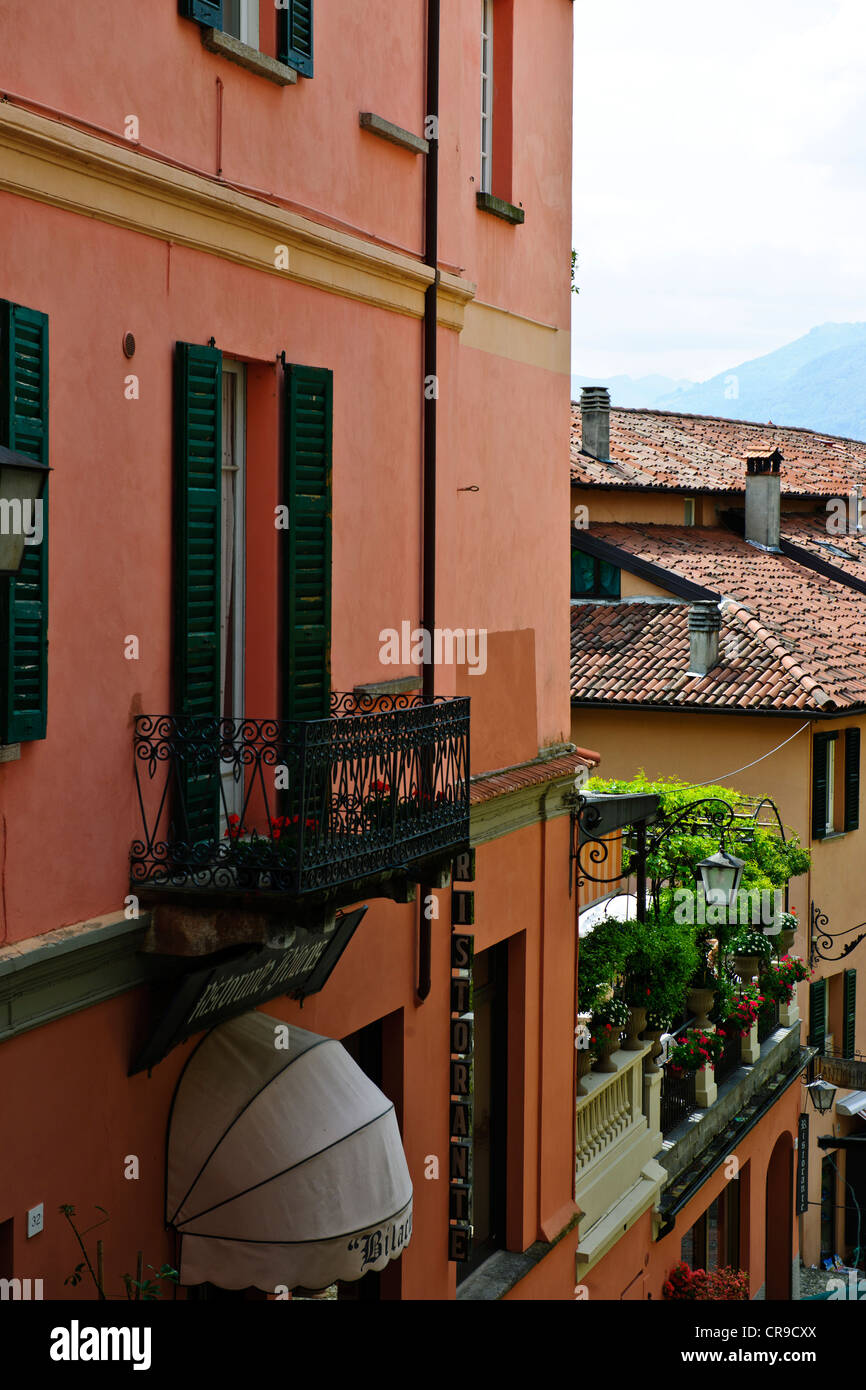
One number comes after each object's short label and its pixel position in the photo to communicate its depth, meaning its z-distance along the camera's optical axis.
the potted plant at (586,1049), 13.88
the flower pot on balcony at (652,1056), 15.48
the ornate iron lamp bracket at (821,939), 25.68
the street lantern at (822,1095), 23.61
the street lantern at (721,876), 15.66
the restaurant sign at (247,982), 7.42
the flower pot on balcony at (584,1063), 14.12
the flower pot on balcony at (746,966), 18.64
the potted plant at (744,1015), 18.02
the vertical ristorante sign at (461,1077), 10.88
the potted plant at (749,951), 18.38
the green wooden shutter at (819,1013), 26.23
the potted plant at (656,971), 14.69
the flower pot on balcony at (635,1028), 15.02
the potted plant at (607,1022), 14.38
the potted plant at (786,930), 19.38
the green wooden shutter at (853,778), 26.83
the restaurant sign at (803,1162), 22.30
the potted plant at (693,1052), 16.28
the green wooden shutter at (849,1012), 27.56
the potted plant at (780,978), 19.02
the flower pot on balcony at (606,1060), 14.51
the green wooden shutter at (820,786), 25.45
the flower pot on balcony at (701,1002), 17.36
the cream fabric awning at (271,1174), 7.59
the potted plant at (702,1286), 15.76
